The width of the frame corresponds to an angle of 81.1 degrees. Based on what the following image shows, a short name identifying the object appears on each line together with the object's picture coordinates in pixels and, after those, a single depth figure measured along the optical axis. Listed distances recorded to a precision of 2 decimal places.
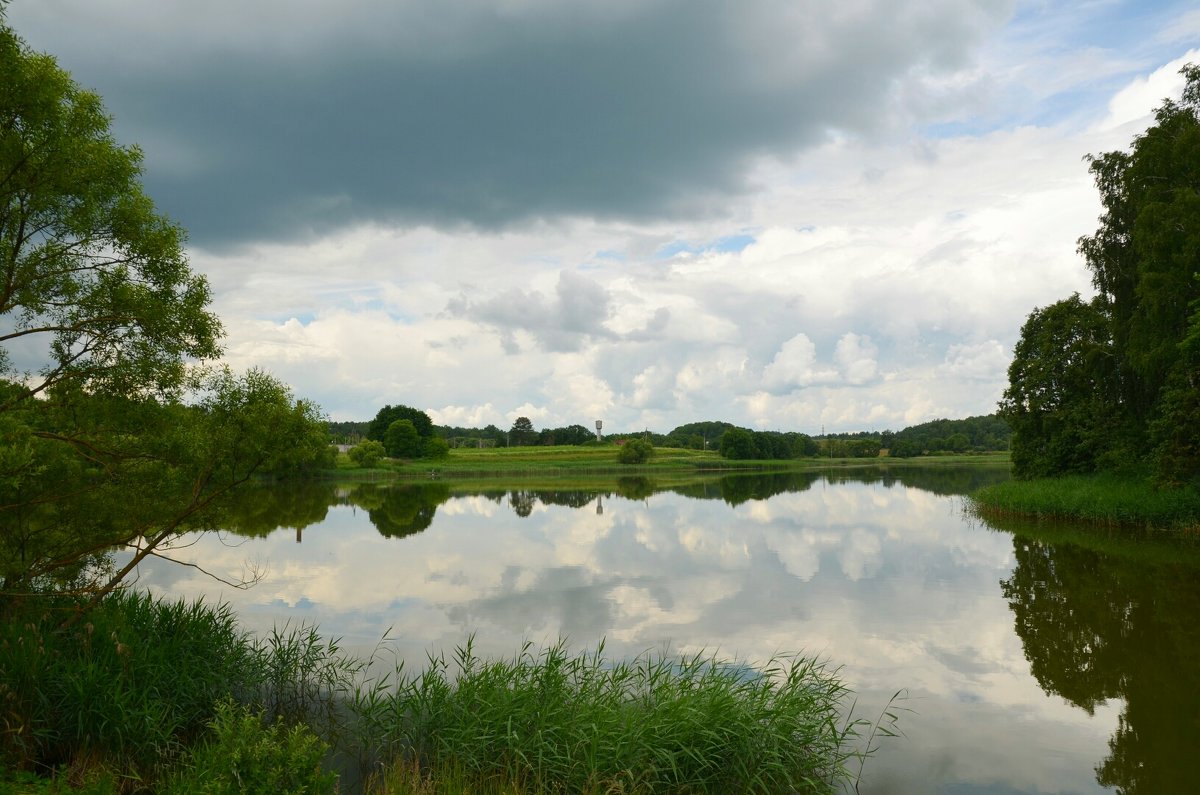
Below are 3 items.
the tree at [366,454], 93.00
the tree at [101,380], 9.05
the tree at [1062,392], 34.44
